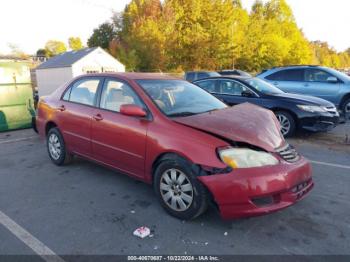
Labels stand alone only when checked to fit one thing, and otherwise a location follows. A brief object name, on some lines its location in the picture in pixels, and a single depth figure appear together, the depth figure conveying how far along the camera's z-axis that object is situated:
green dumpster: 8.23
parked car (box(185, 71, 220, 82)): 17.78
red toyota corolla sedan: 2.80
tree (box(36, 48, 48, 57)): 82.75
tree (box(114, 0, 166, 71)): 35.94
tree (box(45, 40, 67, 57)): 82.14
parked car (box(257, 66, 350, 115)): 8.76
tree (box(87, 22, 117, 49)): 46.88
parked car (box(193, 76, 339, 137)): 6.46
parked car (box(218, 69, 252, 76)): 19.79
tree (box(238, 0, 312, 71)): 41.56
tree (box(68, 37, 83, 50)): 76.69
